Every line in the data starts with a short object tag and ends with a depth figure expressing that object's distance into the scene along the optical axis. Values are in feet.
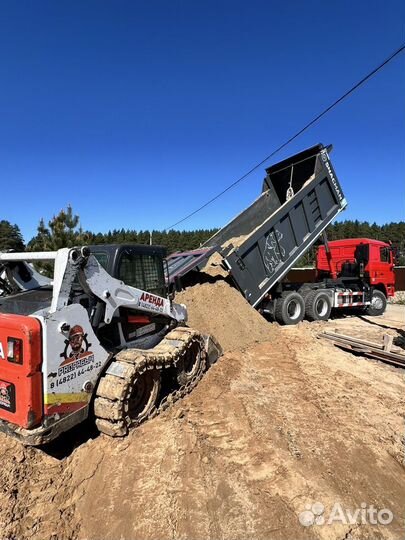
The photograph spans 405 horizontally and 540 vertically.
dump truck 28.84
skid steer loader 11.64
